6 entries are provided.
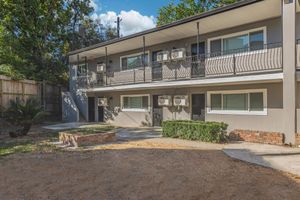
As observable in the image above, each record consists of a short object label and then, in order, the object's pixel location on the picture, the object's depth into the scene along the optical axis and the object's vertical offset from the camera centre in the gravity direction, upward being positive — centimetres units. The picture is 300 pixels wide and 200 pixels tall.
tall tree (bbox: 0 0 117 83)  1698 +608
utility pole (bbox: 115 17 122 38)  2827 +1093
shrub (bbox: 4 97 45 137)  1042 -85
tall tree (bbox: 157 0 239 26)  2135 +985
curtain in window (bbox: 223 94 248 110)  961 -26
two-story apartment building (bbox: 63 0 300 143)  791 +140
